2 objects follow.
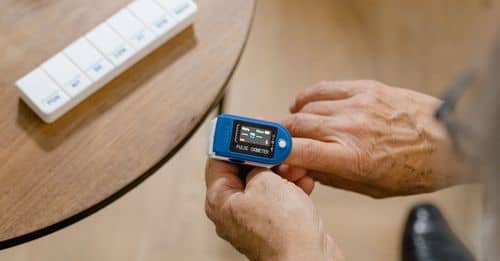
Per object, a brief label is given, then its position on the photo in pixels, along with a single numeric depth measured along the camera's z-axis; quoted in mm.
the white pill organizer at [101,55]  682
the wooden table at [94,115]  662
